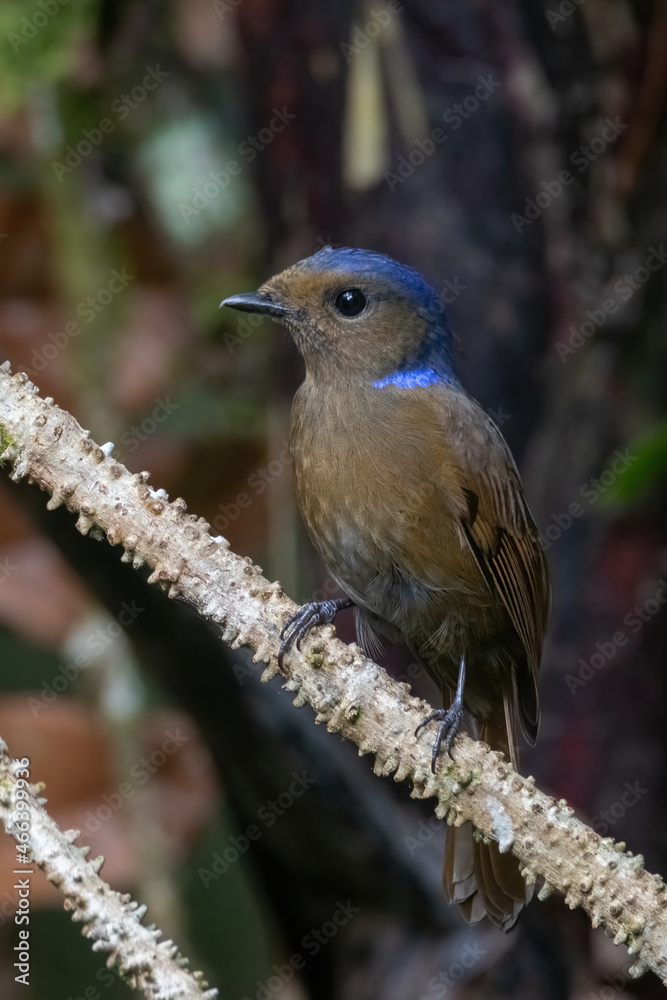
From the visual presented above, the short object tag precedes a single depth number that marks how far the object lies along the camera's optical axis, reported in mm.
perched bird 6238
